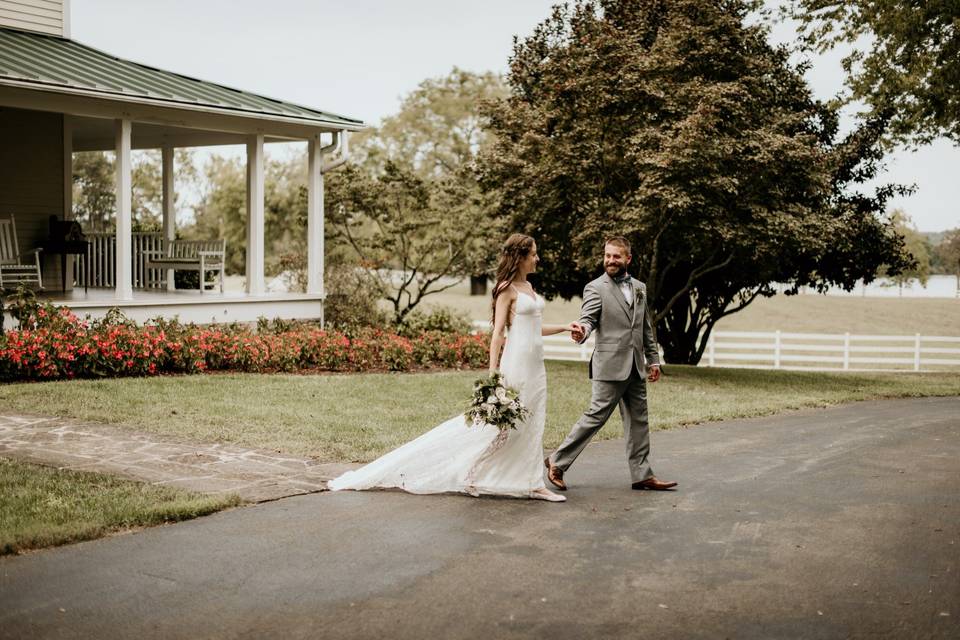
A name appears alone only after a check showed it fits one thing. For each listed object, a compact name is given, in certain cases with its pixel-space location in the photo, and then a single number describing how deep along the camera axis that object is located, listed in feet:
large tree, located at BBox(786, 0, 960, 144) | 65.36
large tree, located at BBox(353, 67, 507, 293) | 167.94
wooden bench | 59.67
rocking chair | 53.42
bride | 25.03
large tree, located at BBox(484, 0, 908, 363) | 56.70
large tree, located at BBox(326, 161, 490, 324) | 81.82
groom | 26.03
